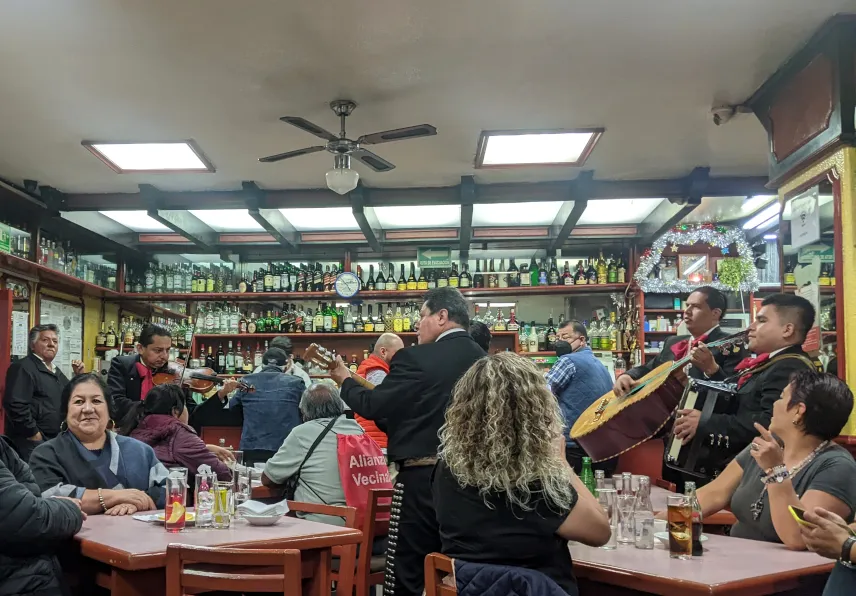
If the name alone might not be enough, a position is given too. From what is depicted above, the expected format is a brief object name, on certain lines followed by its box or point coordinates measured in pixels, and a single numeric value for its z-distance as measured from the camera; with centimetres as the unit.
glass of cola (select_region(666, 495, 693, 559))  211
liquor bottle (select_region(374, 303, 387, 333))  846
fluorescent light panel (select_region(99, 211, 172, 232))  805
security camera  494
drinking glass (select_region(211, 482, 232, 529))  269
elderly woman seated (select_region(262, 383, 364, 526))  350
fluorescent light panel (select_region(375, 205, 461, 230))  775
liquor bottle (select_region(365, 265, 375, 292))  897
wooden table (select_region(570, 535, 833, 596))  186
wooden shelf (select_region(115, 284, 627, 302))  848
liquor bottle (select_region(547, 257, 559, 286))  864
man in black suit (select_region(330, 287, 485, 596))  305
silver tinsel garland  789
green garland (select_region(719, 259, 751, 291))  784
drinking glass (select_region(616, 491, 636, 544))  233
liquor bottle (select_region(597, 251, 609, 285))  853
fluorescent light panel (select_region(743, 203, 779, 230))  746
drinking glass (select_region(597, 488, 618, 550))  230
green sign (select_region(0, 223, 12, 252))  654
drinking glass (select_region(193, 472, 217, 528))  269
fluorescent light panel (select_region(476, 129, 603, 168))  547
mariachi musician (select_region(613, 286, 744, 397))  375
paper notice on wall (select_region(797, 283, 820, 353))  406
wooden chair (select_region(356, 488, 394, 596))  318
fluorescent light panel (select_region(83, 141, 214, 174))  570
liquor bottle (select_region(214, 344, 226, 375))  866
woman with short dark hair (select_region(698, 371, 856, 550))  220
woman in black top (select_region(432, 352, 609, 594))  191
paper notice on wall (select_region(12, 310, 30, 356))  690
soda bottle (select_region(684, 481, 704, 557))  214
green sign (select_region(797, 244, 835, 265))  401
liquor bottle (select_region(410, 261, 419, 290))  865
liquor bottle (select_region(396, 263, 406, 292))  866
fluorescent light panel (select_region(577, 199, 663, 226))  751
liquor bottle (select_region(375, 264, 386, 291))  893
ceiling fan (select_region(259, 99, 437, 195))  458
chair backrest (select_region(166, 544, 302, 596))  193
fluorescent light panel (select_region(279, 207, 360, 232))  777
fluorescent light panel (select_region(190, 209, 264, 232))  780
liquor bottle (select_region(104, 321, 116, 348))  861
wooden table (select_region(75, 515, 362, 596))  224
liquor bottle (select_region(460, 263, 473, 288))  854
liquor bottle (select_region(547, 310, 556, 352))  849
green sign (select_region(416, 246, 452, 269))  877
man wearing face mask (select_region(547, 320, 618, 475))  501
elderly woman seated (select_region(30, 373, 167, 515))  287
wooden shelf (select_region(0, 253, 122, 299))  682
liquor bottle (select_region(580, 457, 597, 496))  283
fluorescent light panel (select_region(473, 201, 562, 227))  770
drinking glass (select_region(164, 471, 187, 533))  257
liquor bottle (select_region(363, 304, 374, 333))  849
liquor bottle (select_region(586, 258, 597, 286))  851
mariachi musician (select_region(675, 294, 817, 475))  297
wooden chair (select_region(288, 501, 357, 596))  302
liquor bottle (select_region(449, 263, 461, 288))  857
